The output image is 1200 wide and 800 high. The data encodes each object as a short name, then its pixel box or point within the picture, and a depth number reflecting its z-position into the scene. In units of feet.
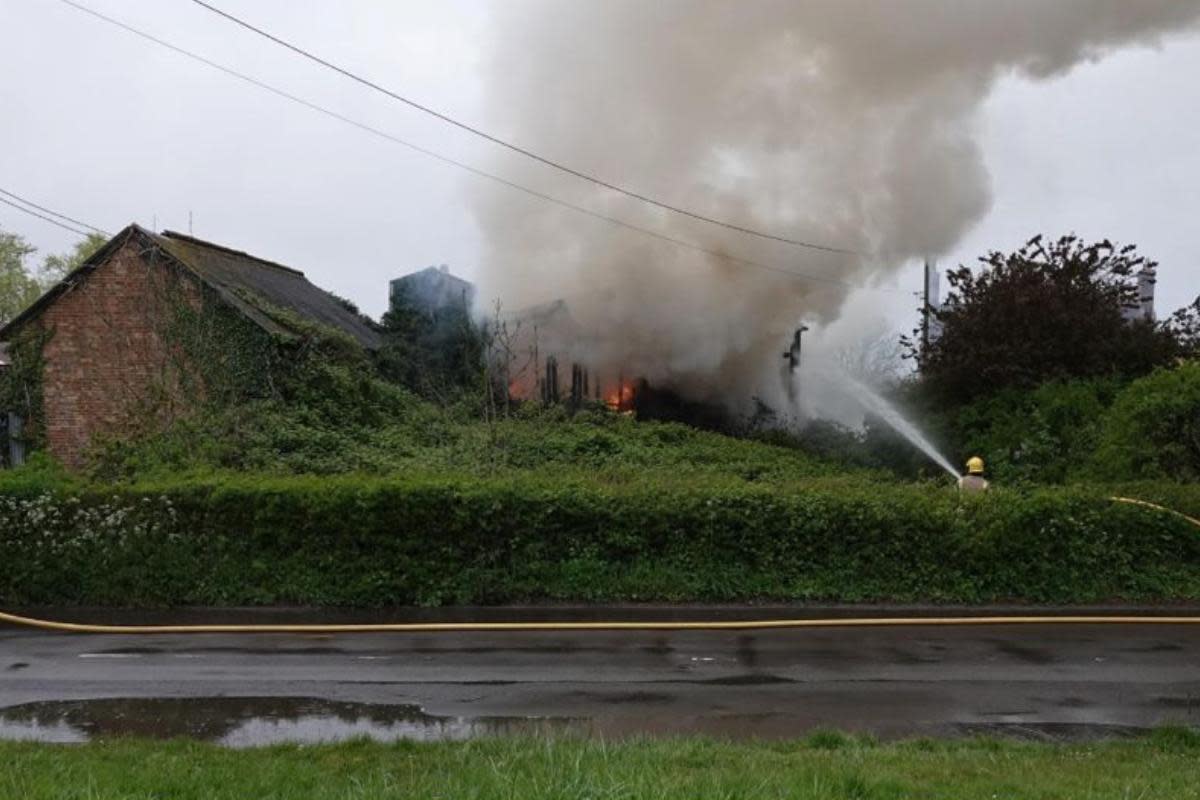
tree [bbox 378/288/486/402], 74.54
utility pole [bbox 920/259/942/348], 59.52
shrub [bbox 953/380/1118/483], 46.34
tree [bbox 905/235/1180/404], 51.44
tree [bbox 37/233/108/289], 153.69
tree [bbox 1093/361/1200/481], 40.14
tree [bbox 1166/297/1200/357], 52.31
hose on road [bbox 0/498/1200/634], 32.65
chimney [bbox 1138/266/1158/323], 55.93
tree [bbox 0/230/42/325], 150.20
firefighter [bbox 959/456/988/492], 36.91
